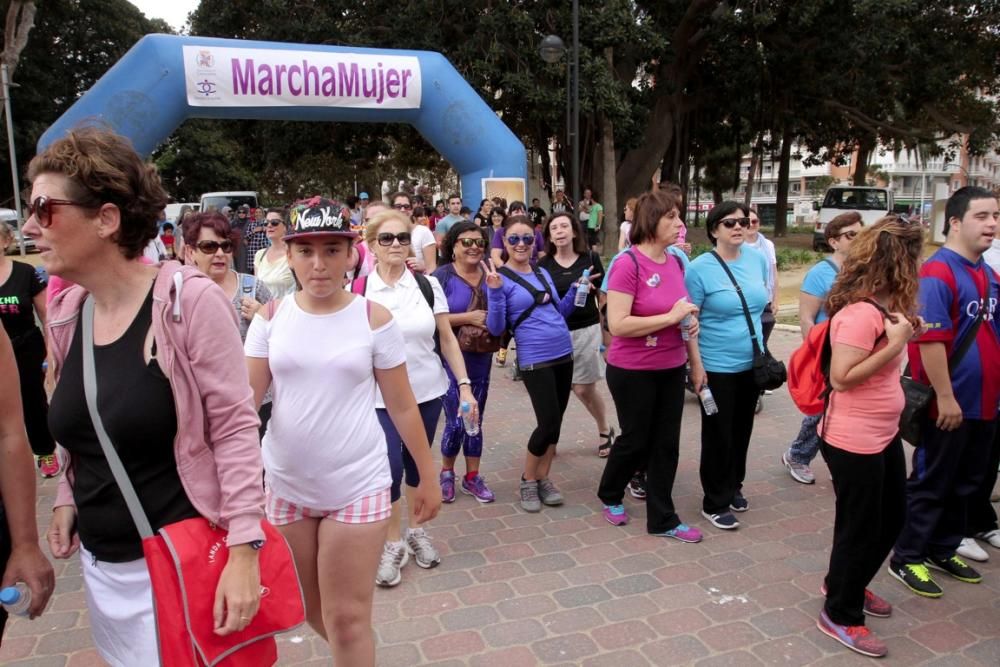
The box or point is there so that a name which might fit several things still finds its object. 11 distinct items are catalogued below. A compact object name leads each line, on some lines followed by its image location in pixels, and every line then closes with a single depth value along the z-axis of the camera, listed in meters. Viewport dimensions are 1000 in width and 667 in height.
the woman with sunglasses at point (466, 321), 4.49
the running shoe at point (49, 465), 5.16
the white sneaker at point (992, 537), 3.89
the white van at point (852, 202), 21.42
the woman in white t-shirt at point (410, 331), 3.64
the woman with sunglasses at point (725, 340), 4.03
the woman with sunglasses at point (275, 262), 4.96
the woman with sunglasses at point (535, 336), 4.40
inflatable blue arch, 10.75
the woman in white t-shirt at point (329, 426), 2.31
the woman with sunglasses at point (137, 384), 1.64
